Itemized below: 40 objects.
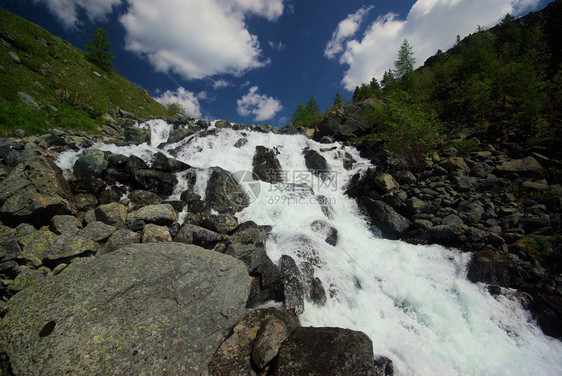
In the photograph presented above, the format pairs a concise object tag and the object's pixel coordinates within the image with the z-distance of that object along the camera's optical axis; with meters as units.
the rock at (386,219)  11.43
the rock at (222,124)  32.69
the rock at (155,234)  8.68
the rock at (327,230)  11.21
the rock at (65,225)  7.48
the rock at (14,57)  20.25
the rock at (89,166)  11.22
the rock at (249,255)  8.02
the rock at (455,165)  13.16
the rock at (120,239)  7.83
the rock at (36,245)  6.23
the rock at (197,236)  9.40
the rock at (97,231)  7.76
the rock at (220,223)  10.64
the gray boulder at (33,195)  7.18
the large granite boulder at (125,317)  4.07
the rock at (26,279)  5.40
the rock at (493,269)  7.58
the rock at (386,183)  13.86
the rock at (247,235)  9.95
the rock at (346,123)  30.62
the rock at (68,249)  6.64
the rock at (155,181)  12.45
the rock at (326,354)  4.49
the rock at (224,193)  13.20
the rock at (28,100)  16.08
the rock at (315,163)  20.95
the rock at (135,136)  20.78
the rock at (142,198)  11.44
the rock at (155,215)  9.62
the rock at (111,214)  9.09
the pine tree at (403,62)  42.31
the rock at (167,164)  13.86
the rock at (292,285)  7.03
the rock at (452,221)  9.93
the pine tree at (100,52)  39.76
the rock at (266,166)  18.59
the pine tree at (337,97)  62.21
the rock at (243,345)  4.81
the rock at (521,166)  11.17
